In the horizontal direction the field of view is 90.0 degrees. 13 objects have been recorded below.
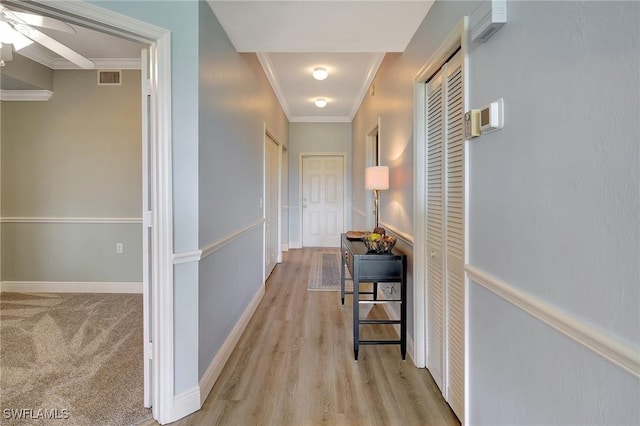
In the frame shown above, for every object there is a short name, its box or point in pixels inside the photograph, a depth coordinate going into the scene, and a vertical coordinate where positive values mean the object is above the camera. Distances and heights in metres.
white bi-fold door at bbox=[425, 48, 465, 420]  1.63 -0.13
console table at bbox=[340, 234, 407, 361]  2.34 -0.50
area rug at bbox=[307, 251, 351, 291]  4.16 -0.99
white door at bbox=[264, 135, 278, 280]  4.48 +0.03
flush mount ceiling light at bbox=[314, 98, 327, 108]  5.23 +1.73
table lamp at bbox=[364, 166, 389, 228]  2.90 +0.27
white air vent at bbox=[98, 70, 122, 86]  3.69 +1.48
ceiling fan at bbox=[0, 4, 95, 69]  2.00 +1.20
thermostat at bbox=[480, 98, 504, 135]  1.20 +0.34
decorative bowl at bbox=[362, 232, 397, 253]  2.40 -0.28
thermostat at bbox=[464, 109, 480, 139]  1.36 +0.36
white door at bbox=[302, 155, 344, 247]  6.77 +0.20
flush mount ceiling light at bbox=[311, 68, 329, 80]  3.88 +1.64
